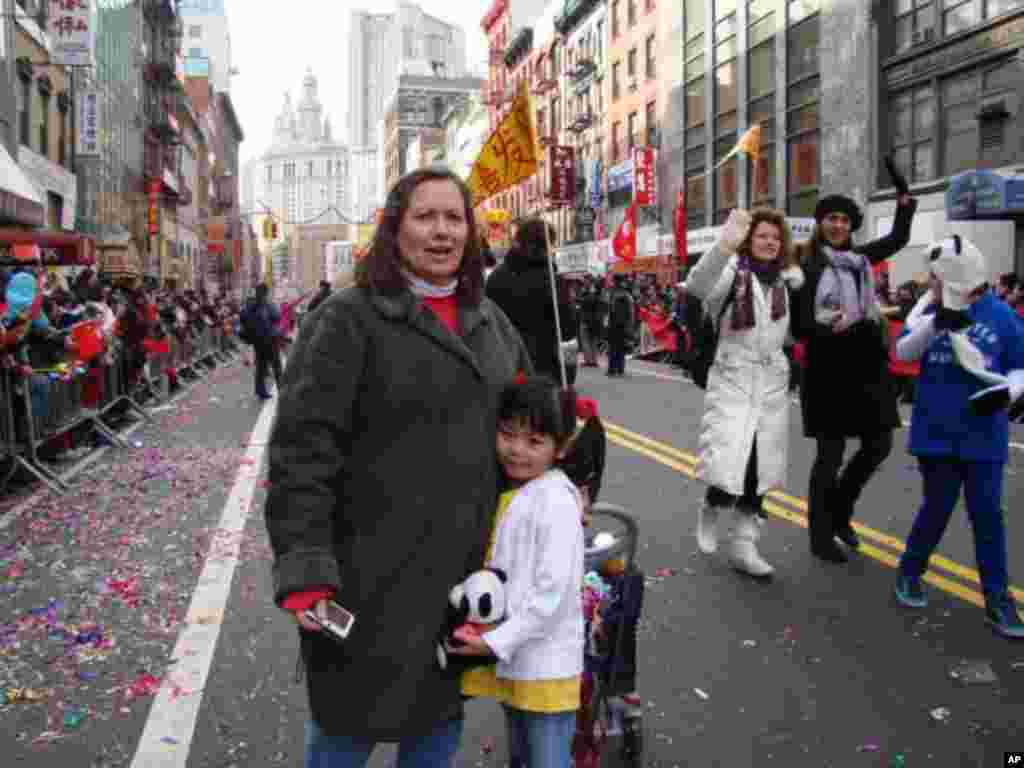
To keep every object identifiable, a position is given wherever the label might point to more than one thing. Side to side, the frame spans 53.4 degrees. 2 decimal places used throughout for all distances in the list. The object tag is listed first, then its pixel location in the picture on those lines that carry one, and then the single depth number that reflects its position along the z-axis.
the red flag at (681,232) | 28.03
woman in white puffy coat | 5.36
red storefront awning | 16.32
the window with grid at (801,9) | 30.03
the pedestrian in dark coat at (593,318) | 25.05
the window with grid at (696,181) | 37.75
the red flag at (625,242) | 29.14
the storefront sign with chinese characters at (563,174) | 50.00
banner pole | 4.40
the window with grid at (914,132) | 25.14
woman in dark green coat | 2.25
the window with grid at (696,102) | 37.91
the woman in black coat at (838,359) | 5.61
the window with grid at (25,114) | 24.31
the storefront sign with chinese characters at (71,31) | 22.73
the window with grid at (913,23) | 25.14
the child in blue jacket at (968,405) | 4.56
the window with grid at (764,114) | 32.53
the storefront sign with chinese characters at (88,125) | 29.40
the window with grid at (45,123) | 26.14
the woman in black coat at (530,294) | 5.99
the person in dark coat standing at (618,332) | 19.22
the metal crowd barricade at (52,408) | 8.49
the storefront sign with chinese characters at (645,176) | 40.69
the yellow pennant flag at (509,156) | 6.40
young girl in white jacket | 2.33
